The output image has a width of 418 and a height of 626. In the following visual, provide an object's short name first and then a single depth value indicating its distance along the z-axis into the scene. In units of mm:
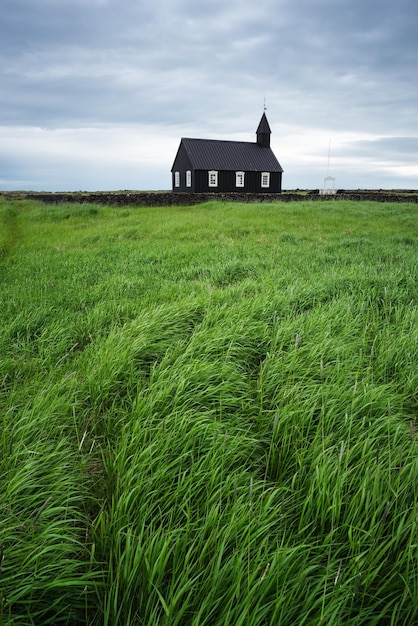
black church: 38188
